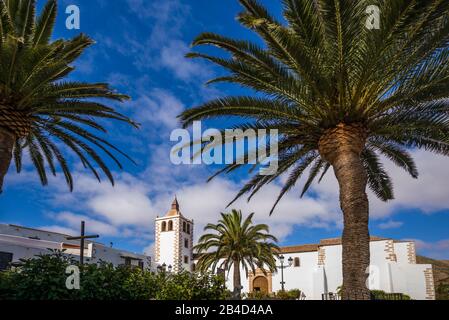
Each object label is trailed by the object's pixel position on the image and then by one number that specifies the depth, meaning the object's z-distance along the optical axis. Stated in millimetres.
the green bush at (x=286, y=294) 41094
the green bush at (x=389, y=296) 28642
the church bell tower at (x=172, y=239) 50094
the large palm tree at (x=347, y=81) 7977
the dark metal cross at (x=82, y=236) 20391
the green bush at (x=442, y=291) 37034
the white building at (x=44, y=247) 25484
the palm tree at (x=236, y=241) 30453
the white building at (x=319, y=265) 38219
